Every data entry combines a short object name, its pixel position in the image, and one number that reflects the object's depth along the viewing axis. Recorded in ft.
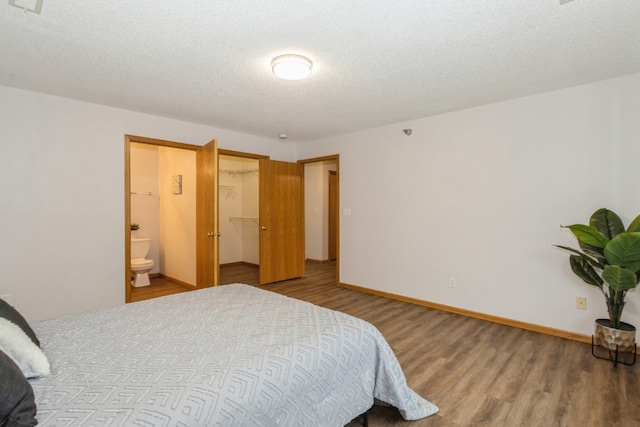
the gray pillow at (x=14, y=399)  3.08
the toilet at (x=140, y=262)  15.76
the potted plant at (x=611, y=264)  7.76
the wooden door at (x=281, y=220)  16.97
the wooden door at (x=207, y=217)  12.35
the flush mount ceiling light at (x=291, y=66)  7.77
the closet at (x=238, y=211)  22.65
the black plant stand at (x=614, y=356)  8.32
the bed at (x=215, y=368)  3.70
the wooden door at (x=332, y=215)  24.54
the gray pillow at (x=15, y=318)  4.77
